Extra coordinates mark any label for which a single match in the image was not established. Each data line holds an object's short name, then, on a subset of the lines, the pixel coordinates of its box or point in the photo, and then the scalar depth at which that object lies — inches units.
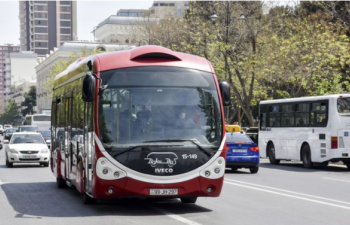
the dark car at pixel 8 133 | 2997.0
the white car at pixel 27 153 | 1141.1
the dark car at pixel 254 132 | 1761.8
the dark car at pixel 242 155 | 986.1
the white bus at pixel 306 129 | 1050.7
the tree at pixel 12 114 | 7209.6
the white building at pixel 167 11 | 2573.8
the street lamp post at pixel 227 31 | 1611.7
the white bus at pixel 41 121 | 2721.5
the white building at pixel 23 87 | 7461.6
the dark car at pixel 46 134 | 1925.4
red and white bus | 479.5
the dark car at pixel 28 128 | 2242.9
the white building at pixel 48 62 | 4913.9
